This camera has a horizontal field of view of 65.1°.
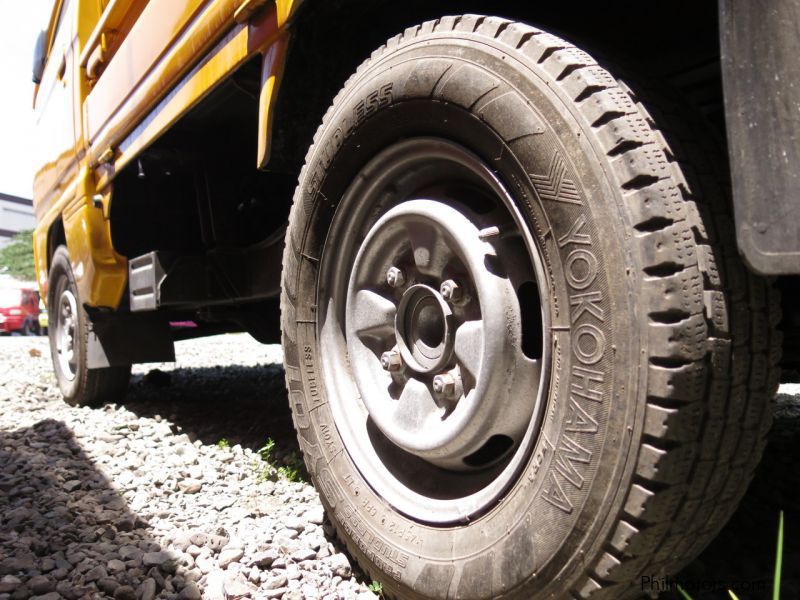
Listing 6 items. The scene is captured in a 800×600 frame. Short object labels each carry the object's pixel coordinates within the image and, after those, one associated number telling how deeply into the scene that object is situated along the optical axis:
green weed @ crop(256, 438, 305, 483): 2.41
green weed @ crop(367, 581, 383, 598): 1.55
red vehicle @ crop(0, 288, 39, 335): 17.67
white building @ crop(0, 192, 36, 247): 44.50
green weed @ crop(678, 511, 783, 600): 0.76
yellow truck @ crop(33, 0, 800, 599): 1.00
